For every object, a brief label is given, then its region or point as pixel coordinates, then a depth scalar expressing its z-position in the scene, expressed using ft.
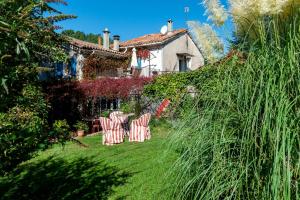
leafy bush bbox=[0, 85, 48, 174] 5.02
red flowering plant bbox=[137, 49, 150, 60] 62.60
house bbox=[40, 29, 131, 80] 49.80
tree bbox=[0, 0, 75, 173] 3.85
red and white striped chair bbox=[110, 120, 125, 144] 23.40
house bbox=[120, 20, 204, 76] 63.70
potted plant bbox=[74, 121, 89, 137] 29.74
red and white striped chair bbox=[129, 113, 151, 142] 24.55
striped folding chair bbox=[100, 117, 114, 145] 22.95
